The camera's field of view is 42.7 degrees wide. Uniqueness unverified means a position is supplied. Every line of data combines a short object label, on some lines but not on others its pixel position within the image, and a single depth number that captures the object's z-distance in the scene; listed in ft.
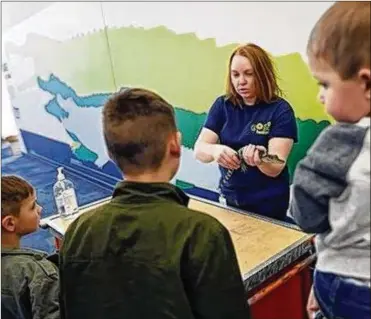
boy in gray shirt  2.40
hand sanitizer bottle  6.62
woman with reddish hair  6.17
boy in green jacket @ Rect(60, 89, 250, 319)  3.42
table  4.77
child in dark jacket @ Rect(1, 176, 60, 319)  4.28
